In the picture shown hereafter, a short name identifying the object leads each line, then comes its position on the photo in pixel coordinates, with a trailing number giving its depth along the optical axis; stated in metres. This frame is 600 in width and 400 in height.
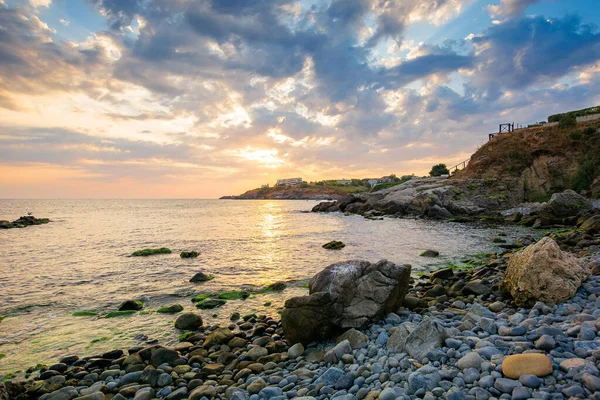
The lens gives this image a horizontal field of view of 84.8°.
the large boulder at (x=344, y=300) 8.04
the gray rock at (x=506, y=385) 4.34
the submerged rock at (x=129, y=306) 11.81
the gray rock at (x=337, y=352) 6.67
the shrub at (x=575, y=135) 48.45
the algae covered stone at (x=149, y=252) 23.00
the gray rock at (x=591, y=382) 4.01
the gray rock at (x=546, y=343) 5.12
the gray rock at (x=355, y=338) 7.11
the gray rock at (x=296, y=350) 7.54
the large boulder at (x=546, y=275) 7.55
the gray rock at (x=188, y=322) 9.88
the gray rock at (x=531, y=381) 4.32
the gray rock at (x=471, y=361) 5.07
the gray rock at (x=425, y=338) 5.92
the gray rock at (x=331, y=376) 5.79
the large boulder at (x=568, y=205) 32.28
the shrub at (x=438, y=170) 85.69
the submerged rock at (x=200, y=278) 15.83
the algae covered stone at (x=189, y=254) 22.15
